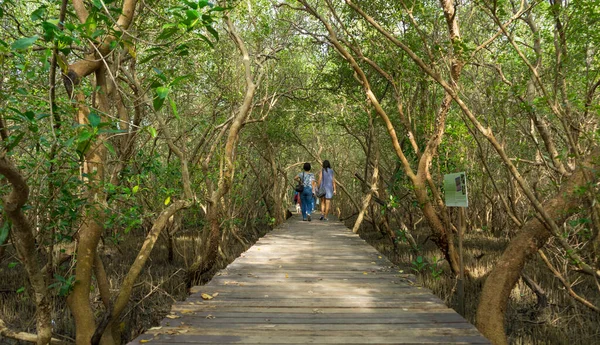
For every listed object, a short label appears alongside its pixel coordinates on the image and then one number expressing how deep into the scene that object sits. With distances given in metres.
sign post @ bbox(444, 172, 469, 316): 4.29
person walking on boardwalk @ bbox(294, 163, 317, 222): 9.98
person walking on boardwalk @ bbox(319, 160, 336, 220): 9.57
